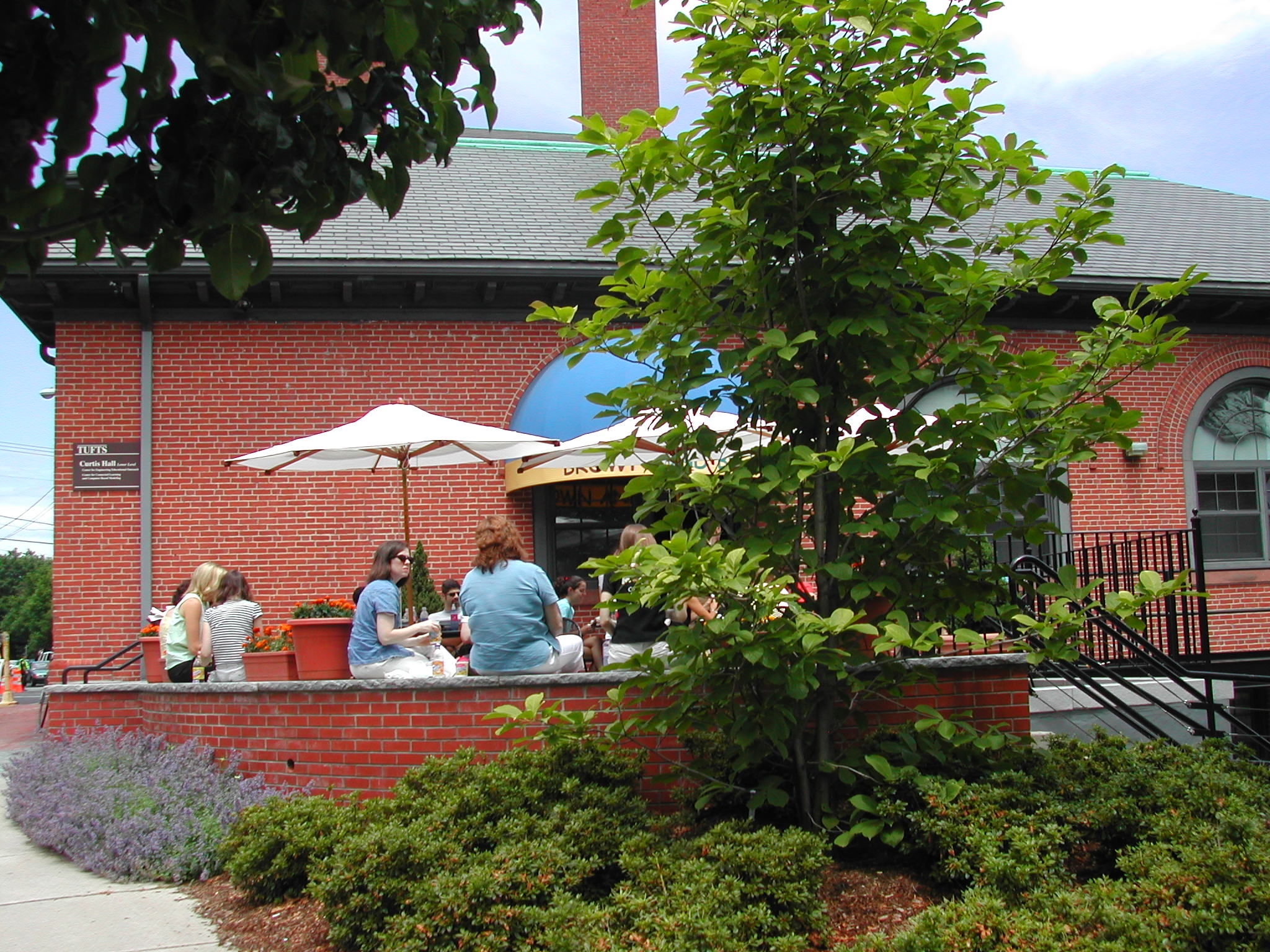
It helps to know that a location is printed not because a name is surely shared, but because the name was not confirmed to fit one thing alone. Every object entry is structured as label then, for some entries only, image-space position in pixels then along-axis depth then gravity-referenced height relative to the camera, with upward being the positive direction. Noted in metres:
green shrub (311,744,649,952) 4.18 -1.27
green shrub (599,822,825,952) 3.86 -1.33
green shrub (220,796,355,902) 5.18 -1.39
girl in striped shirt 8.01 -0.53
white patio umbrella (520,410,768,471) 5.16 +0.73
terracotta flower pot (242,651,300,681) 7.63 -0.75
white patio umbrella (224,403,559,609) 8.06 +0.85
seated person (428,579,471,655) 9.52 -0.62
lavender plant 6.02 -1.45
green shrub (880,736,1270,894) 4.25 -1.17
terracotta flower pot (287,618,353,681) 7.16 -0.60
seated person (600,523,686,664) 6.80 -0.54
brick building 11.47 +1.84
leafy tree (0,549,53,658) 80.00 -3.51
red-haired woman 6.44 -0.34
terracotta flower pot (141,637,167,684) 9.56 -0.88
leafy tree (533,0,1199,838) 4.59 +0.85
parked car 51.09 -5.36
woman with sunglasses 6.85 -0.49
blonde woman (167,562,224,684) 8.12 -0.52
